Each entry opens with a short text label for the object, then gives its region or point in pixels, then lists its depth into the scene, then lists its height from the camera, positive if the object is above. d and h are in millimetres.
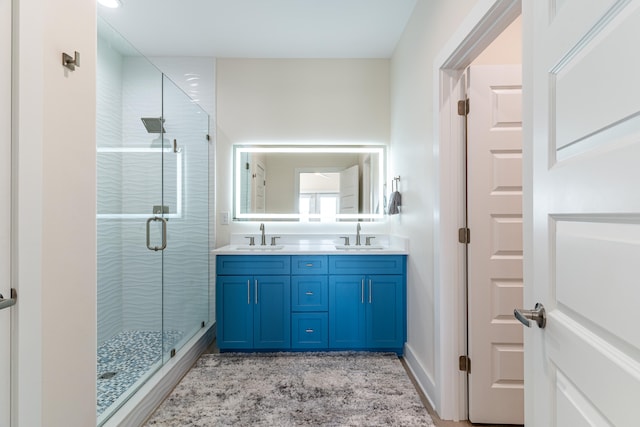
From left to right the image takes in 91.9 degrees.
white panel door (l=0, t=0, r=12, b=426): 923 +19
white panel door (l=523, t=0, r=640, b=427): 495 +4
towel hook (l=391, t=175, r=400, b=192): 2687 +279
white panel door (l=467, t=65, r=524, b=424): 1649 -165
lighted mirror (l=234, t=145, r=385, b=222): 3055 +304
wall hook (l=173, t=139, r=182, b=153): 2480 +531
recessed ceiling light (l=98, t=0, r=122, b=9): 2168 +1485
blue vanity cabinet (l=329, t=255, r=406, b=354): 2490 -744
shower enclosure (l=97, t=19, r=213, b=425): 2137 +4
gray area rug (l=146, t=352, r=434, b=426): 1729 -1148
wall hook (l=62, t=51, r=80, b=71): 1113 +553
